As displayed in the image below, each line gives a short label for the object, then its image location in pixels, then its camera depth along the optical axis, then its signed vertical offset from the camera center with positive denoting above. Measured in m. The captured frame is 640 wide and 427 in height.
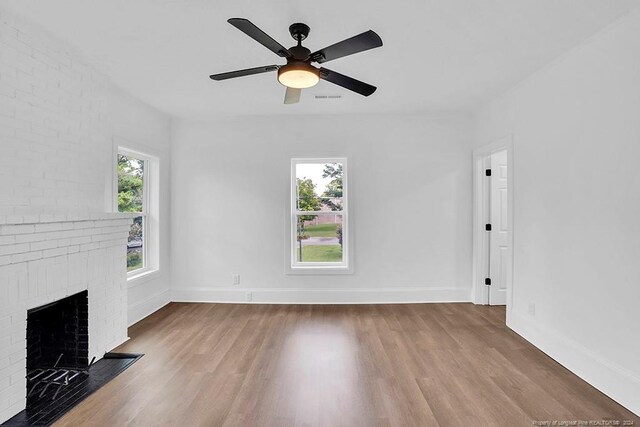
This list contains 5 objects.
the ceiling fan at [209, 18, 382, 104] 1.74 +0.94
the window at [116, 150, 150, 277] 3.78 +0.12
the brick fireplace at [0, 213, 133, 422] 2.06 -0.58
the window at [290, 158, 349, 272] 4.62 -0.06
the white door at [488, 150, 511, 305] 4.33 -0.08
